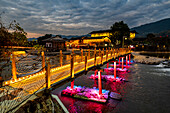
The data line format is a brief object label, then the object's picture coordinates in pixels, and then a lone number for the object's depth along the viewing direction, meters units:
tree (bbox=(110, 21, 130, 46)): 46.83
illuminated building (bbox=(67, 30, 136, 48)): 59.50
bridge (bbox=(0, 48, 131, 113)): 5.28
